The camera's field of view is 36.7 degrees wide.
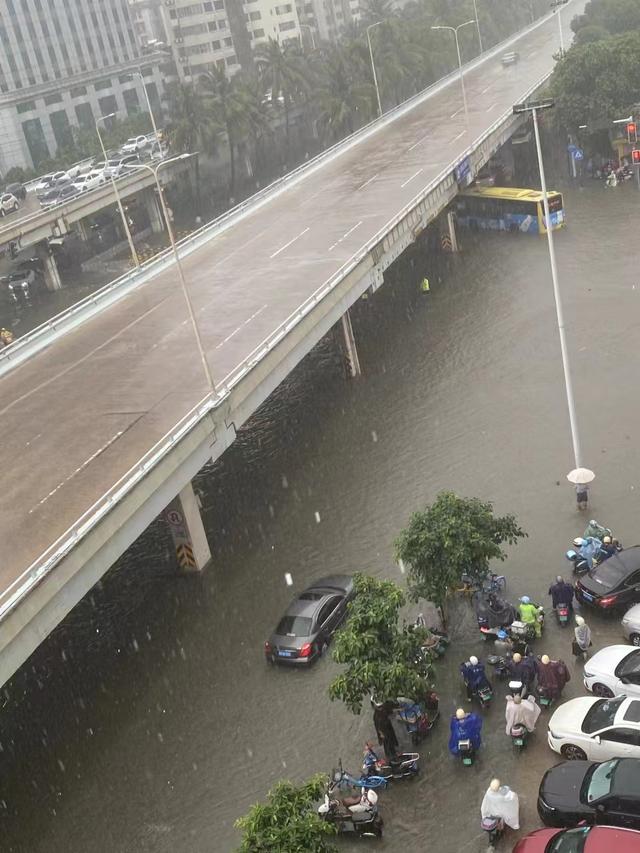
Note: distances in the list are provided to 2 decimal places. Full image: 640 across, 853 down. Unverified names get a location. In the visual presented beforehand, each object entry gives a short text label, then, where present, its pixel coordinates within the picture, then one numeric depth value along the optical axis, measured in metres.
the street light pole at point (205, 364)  22.95
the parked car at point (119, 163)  65.95
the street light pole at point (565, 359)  23.51
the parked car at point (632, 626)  17.94
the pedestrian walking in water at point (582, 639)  17.62
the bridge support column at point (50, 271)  59.97
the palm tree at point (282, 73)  77.31
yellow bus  45.78
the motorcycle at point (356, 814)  14.63
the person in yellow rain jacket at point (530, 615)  18.47
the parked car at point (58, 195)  61.97
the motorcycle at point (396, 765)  15.69
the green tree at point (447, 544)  18.09
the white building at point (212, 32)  116.00
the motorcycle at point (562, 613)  18.77
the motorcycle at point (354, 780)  15.41
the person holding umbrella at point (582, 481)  22.53
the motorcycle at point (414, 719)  16.44
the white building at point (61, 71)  90.25
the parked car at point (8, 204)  62.62
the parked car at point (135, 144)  79.82
